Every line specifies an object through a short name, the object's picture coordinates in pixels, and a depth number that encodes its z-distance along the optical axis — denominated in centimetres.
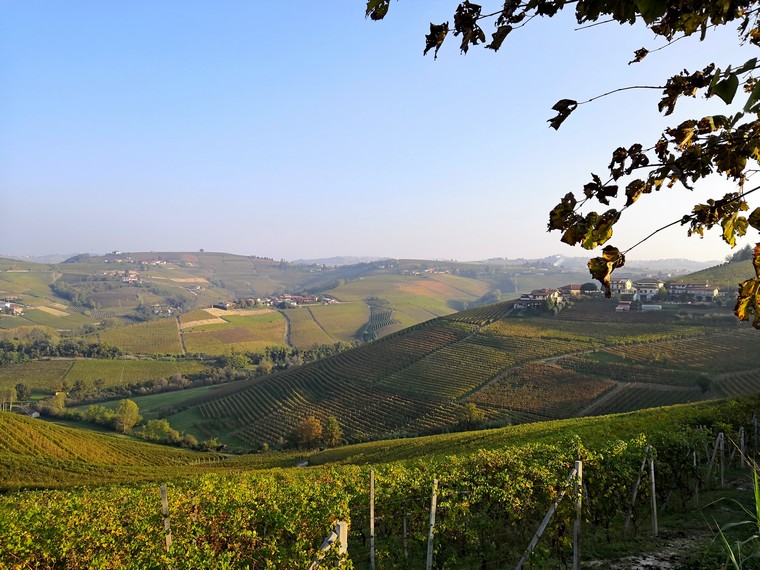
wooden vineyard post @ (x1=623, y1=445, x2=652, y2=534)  954
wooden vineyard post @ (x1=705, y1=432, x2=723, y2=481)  1208
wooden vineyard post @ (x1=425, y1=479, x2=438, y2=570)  718
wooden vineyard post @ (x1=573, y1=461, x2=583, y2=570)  738
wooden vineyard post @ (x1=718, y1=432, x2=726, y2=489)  1241
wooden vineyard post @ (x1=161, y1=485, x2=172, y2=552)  706
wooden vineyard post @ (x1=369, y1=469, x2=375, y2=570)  744
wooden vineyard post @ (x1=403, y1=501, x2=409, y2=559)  867
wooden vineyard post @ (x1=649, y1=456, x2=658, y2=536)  917
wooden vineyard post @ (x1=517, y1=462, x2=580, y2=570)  673
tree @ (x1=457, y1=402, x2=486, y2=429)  5246
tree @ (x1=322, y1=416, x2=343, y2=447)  5688
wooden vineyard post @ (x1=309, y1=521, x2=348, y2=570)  578
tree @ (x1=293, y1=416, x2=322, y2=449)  5762
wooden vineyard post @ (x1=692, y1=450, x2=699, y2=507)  1095
